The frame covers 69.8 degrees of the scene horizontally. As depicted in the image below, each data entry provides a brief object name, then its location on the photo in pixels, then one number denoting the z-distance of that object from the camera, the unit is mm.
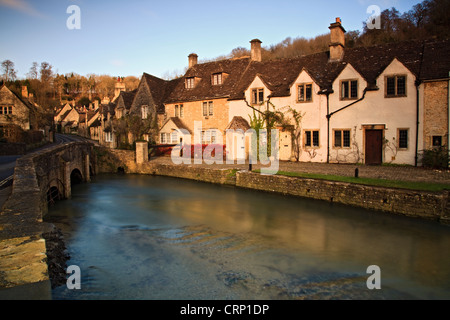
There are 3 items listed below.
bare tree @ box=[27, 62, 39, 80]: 94675
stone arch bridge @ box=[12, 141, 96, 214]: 11477
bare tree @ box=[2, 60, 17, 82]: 86000
